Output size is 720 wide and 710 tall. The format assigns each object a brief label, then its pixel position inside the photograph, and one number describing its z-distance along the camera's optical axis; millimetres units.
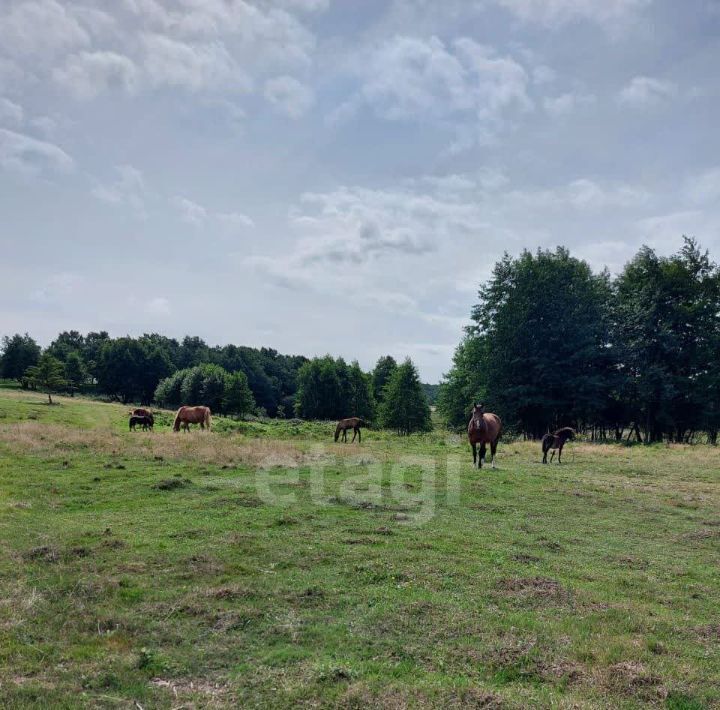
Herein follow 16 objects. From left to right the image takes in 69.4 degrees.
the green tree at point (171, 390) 94056
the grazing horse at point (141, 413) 36859
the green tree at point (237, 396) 82438
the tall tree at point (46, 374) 64625
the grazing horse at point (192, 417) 36062
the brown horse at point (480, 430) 21234
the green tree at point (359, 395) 93938
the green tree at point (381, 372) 104938
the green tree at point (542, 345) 47438
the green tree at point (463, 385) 51875
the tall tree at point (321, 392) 94188
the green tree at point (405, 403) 70500
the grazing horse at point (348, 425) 34909
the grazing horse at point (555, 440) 25203
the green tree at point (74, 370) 93856
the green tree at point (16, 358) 98812
